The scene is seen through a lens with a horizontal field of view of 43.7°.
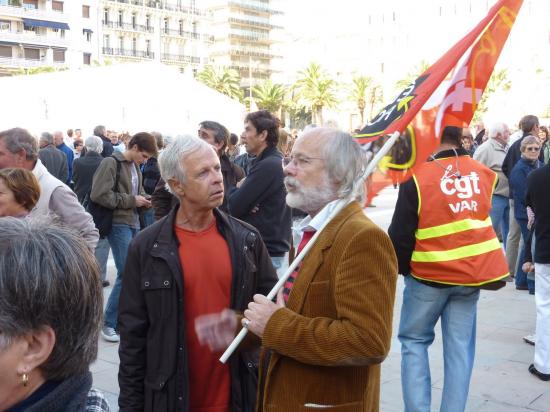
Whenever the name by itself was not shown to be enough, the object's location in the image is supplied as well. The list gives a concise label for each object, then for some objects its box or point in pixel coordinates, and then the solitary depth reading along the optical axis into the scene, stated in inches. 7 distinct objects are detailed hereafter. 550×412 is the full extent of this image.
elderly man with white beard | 92.0
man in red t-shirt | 112.1
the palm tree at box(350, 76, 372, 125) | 2851.9
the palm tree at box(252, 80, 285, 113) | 3164.4
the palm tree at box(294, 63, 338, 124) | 2842.0
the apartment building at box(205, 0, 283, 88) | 4286.4
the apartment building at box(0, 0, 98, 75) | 2773.1
